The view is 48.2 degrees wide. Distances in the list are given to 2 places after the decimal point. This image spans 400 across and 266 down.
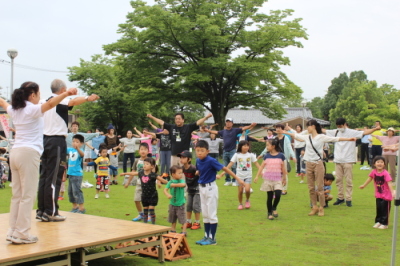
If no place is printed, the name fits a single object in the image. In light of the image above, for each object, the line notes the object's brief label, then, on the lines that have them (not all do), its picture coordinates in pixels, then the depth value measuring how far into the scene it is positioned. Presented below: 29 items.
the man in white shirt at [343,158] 10.52
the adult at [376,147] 17.61
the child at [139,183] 8.52
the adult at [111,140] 15.75
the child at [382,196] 8.38
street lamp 19.73
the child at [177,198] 7.60
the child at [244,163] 10.39
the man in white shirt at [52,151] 6.35
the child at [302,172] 15.99
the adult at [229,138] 13.50
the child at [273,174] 9.22
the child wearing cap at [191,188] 7.98
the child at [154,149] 19.21
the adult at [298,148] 16.56
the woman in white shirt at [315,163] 9.55
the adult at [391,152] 14.14
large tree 26.69
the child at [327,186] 10.60
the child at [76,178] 9.56
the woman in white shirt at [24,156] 5.03
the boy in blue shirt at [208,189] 7.06
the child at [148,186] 8.03
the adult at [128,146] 16.44
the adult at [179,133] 9.62
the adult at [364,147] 21.70
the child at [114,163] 15.16
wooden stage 4.82
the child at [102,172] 11.76
